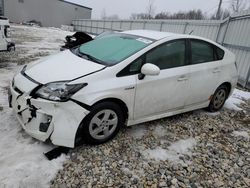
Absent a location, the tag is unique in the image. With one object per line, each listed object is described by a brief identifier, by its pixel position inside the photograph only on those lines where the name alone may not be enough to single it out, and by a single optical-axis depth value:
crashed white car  2.71
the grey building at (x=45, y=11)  34.56
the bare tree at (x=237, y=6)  33.77
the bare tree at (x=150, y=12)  46.53
